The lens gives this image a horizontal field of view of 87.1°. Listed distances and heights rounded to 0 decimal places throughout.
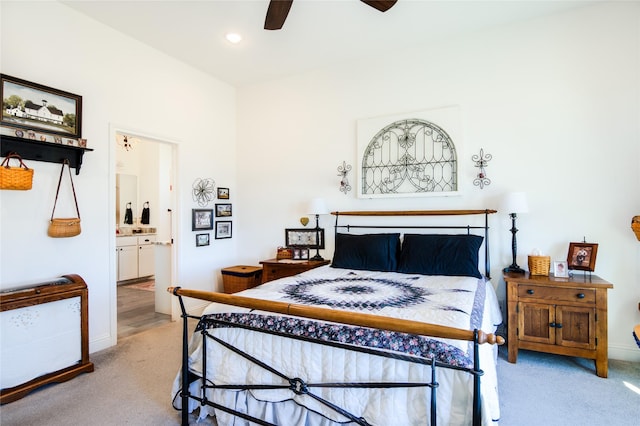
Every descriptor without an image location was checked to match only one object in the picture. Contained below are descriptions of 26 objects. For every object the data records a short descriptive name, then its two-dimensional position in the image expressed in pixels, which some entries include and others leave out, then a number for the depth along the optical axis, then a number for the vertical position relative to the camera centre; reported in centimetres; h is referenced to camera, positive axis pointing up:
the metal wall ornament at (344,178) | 396 +42
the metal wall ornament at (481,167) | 329 +45
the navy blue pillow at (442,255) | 291 -38
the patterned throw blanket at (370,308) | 146 -54
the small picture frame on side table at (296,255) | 411 -50
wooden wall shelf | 249 +51
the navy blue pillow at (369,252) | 323 -38
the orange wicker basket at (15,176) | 234 +28
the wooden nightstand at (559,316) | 251 -80
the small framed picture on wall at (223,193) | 450 +28
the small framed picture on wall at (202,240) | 418 -32
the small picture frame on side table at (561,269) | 277 -46
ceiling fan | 226 +142
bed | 136 -68
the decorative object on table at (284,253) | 408 -48
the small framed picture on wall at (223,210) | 446 +5
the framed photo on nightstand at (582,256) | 275 -36
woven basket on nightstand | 283 -44
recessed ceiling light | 339 +180
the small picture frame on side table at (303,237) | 412 -30
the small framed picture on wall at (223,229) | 447 -20
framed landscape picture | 254 +86
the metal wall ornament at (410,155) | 343 +63
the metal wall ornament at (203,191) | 417 +30
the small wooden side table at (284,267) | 370 -59
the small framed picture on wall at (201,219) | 411 -6
